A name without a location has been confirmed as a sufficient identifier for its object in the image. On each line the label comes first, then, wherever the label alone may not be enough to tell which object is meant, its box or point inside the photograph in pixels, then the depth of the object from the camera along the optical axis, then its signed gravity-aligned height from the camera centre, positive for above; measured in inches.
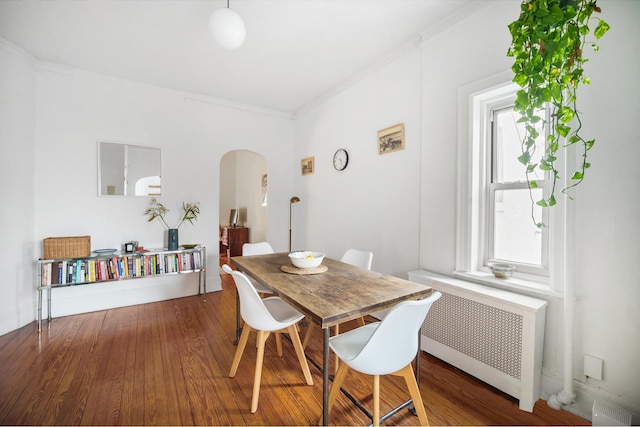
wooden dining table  50.8 -18.4
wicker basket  112.9 -14.9
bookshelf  112.2 -25.4
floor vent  56.7 -43.6
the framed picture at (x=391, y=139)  111.3 +31.7
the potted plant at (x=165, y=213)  142.0 -1.6
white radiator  66.4 -33.7
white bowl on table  81.4 -14.8
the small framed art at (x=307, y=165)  170.7 +30.5
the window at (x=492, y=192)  80.4 +6.8
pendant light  74.4 +51.8
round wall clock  141.4 +28.6
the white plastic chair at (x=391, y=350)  47.6 -26.9
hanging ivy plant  44.9 +28.0
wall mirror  133.0 +21.6
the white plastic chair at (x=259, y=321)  64.9 -28.7
